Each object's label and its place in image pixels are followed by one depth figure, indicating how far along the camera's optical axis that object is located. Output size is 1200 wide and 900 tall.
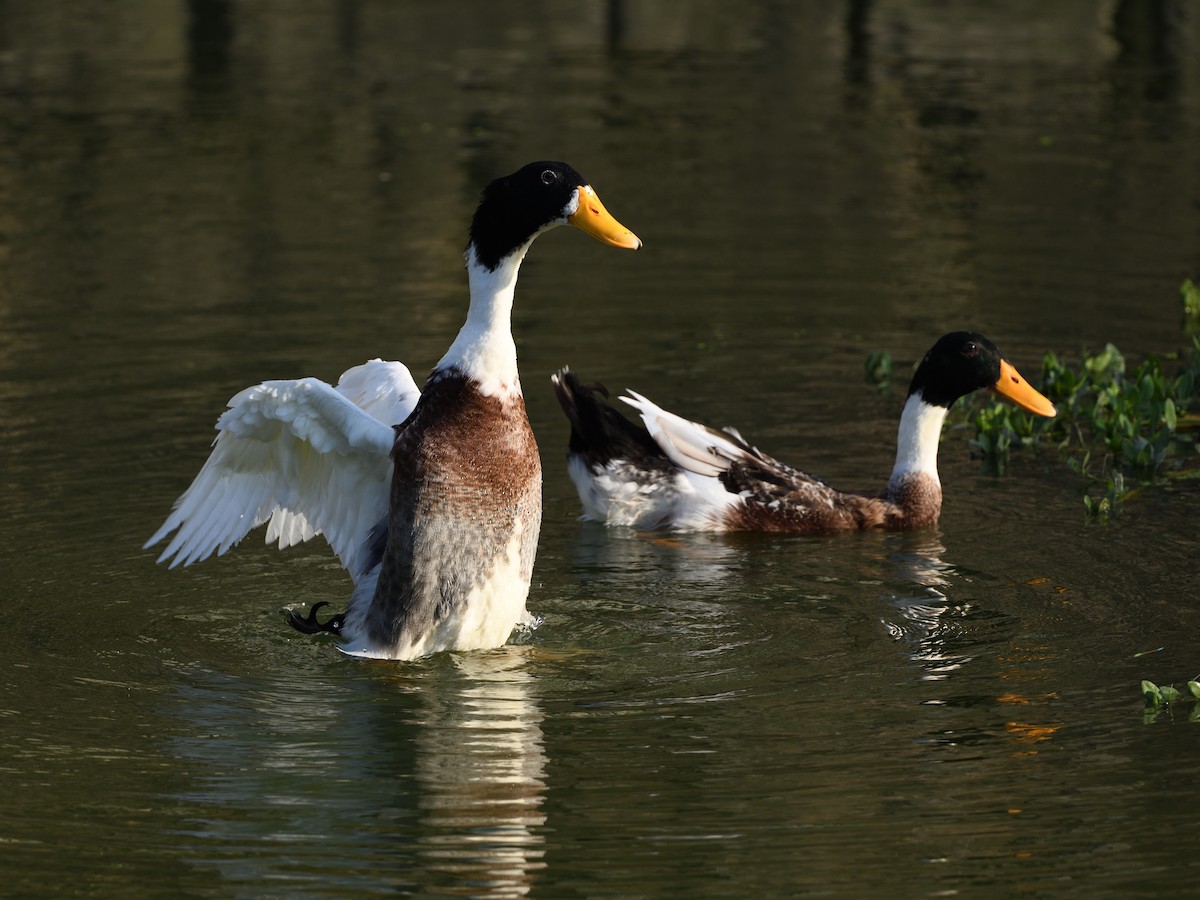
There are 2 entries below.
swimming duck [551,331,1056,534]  19.12
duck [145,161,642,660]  14.41
